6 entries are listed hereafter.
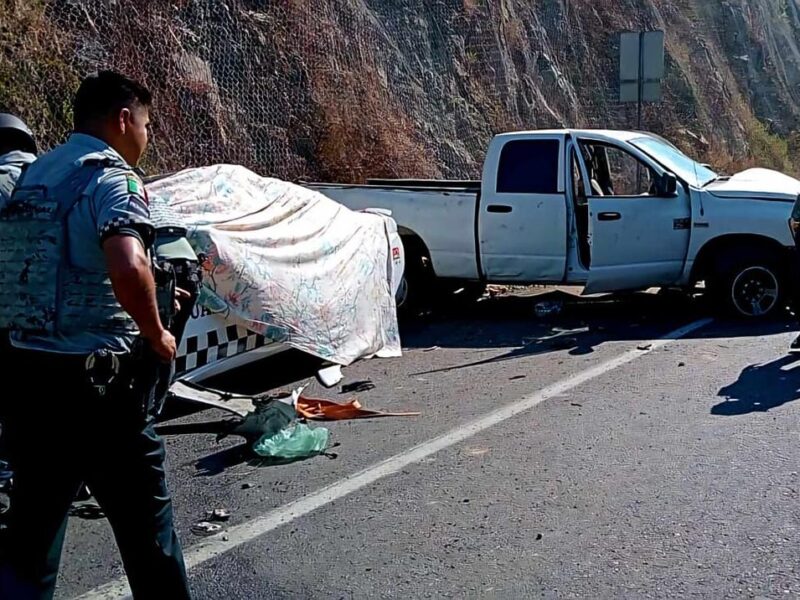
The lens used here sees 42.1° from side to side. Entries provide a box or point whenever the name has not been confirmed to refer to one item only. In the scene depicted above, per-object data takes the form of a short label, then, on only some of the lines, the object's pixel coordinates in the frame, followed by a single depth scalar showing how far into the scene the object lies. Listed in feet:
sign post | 51.93
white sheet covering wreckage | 23.11
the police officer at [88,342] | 10.68
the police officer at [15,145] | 15.95
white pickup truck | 32.58
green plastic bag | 20.02
